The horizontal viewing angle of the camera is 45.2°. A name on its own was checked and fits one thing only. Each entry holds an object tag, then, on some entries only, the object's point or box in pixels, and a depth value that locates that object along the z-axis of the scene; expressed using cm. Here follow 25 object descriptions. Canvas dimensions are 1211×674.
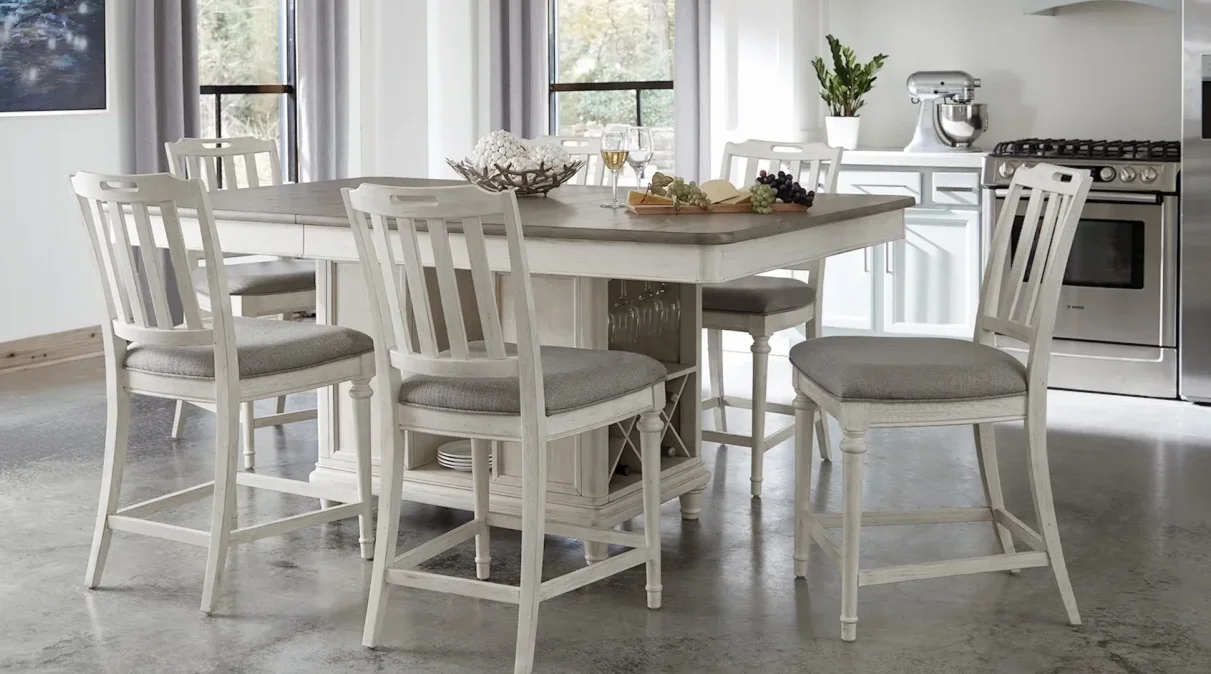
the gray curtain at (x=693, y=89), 639
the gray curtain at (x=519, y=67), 701
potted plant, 596
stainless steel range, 514
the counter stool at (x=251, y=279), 429
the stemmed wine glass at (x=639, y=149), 339
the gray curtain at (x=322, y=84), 670
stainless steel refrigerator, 498
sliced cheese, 335
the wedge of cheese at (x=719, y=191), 338
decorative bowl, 368
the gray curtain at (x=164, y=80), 584
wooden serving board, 326
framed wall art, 550
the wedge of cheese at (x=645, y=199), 330
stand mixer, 585
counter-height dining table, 298
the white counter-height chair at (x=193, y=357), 296
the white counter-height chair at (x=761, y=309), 398
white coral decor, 368
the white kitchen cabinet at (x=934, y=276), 567
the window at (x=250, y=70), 659
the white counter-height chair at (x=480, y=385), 263
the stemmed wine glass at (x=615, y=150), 340
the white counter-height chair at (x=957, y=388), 286
